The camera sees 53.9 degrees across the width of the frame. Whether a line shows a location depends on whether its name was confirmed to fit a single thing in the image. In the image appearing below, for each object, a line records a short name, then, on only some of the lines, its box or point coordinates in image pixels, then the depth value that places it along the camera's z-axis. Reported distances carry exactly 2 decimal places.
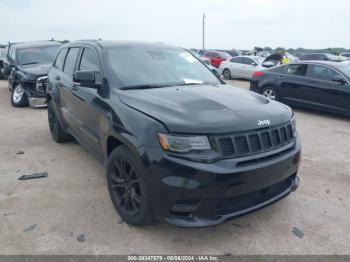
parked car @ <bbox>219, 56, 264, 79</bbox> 19.03
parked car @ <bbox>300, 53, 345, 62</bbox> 25.07
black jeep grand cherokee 2.88
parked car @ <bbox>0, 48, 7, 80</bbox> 15.77
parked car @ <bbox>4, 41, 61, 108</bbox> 9.27
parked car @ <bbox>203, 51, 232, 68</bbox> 24.78
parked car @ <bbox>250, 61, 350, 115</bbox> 8.62
